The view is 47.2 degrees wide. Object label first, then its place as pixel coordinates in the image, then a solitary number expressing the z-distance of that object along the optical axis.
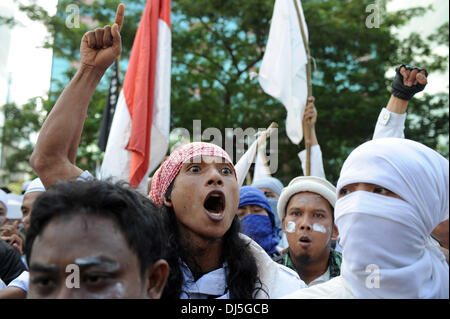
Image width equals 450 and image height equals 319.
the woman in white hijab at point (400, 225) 1.66
